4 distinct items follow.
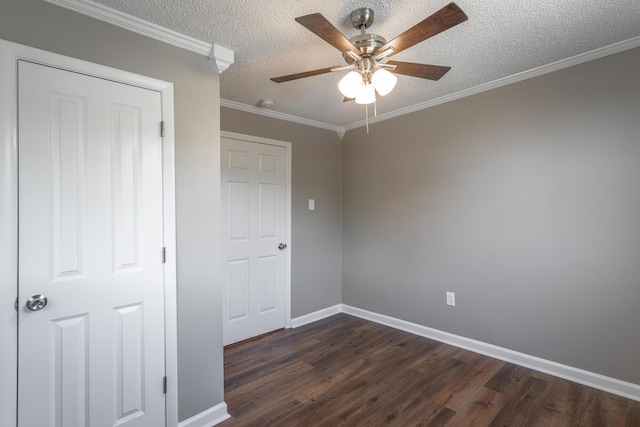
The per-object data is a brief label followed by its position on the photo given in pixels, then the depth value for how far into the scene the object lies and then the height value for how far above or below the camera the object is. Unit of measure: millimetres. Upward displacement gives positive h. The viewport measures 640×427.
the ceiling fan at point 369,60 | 1419 +797
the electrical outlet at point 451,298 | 2941 -825
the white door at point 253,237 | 3055 -243
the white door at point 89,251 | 1412 -183
